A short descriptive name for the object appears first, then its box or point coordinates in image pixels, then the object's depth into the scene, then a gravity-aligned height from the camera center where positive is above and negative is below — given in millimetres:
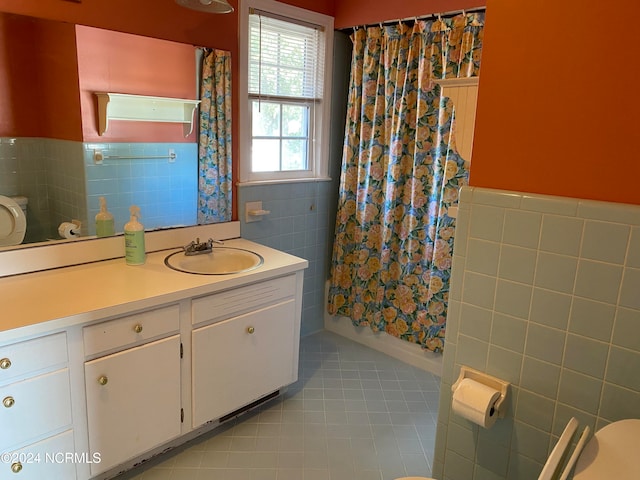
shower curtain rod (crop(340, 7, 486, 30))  2488 +749
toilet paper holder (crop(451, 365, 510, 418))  1566 -761
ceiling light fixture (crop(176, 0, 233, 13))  2059 +599
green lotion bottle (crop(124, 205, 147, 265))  2205 -476
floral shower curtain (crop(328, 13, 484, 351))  2658 -158
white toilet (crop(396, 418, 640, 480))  1067 -682
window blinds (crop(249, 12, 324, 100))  2789 +530
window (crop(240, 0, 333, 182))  2777 +326
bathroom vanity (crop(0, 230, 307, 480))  1630 -863
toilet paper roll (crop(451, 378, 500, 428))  1519 -791
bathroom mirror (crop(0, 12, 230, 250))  1954 +35
